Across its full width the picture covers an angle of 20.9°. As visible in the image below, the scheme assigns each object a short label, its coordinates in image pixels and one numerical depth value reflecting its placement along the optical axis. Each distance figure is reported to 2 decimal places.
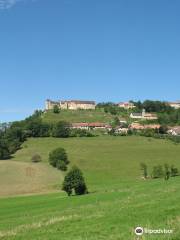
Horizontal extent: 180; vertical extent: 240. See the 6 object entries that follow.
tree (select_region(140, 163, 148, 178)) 104.56
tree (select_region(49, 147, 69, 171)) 116.74
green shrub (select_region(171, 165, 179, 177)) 94.45
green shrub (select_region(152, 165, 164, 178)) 97.62
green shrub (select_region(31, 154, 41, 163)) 127.31
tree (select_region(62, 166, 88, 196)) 73.69
